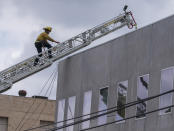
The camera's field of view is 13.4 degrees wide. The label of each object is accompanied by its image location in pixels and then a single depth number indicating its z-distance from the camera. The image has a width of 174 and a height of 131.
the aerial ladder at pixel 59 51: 34.38
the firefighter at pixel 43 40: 34.97
